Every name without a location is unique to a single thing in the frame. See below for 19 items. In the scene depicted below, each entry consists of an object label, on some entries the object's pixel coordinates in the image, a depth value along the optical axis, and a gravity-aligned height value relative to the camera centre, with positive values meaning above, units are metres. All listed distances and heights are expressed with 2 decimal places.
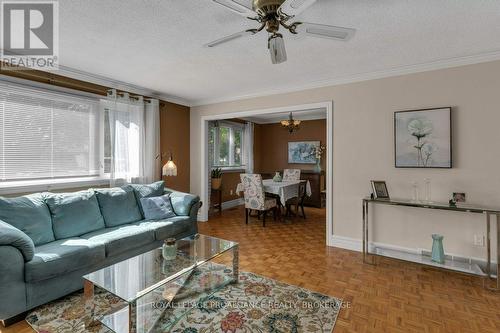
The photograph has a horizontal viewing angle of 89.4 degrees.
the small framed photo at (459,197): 2.74 -0.35
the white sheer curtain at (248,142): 6.97 +0.67
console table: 2.45 -0.79
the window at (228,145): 6.12 +0.55
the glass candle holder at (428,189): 3.00 -0.28
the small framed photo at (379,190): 3.11 -0.30
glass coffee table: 1.71 -0.84
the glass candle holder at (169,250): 2.27 -0.75
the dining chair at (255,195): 4.57 -0.53
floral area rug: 1.86 -1.17
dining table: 4.64 -0.43
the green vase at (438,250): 2.69 -0.91
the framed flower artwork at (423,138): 2.88 +0.32
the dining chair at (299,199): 5.15 -0.69
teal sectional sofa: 1.91 -0.71
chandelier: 5.79 +0.98
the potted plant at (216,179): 5.42 -0.27
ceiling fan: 1.51 +0.96
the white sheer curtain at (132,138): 3.71 +0.45
